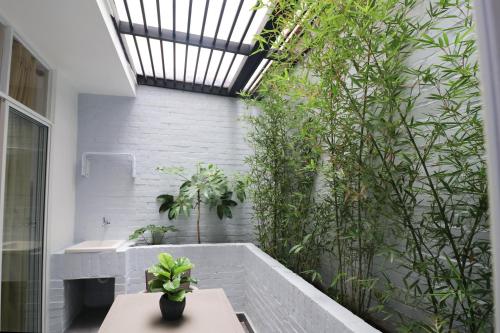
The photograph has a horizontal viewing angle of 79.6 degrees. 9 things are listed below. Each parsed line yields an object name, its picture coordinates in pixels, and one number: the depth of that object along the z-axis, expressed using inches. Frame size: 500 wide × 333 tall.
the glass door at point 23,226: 98.3
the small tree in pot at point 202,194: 156.3
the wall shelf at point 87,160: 155.7
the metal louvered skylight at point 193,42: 110.4
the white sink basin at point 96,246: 131.9
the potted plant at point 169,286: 67.8
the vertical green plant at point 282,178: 113.0
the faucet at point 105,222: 158.3
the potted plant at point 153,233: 156.1
